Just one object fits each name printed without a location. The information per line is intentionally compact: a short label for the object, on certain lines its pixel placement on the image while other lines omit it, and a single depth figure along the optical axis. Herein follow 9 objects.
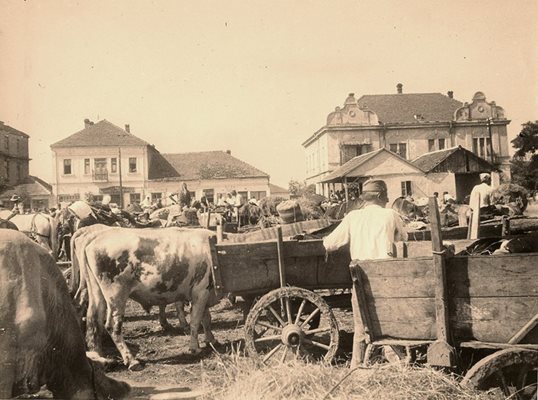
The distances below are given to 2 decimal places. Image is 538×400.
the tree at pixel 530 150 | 13.17
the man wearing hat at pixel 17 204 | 14.89
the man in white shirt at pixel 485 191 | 10.37
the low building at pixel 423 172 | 36.44
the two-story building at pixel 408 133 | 46.03
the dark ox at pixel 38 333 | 3.43
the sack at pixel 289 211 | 7.40
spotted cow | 6.39
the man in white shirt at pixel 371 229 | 5.05
